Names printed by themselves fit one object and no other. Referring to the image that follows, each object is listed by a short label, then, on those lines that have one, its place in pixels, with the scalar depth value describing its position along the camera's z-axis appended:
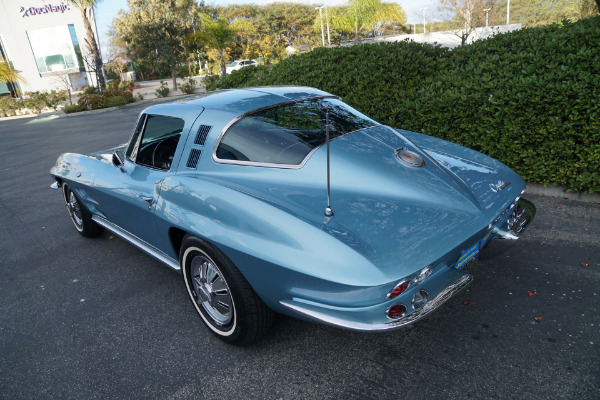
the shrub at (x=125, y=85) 31.75
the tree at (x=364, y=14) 45.53
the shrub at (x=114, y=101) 20.84
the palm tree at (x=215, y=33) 29.39
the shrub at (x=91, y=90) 25.35
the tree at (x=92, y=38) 21.83
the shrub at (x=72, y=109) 19.84
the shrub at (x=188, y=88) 24.42
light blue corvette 2.00
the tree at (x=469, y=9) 27.00
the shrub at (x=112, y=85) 30.18
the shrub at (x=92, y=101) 20.17
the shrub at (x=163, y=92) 25.11
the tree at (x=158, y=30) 28.62
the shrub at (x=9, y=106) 21.81
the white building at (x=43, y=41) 31.78
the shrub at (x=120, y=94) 21.84
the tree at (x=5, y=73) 22.34
